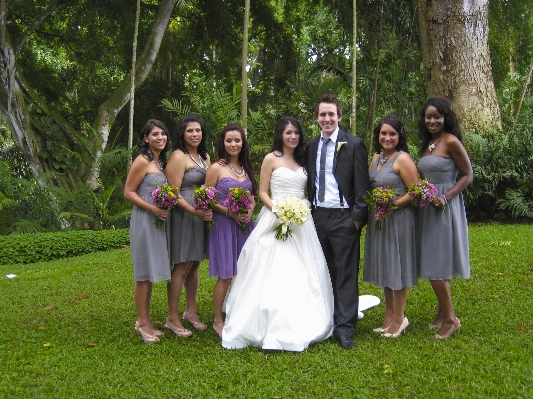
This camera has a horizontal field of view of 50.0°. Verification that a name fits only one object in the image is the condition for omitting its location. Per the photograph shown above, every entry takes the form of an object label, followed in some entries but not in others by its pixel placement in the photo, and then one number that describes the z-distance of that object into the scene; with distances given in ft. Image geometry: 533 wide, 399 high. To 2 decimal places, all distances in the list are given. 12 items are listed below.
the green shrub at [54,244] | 38.11
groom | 17.04
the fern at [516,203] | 36.58
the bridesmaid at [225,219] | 18.06
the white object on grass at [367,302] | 21.05
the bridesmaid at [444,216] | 16.69
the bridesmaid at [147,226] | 17.40
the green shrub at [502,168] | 37.40
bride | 16.56
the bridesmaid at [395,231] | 16.88
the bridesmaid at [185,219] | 18.29
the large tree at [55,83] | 48.72
